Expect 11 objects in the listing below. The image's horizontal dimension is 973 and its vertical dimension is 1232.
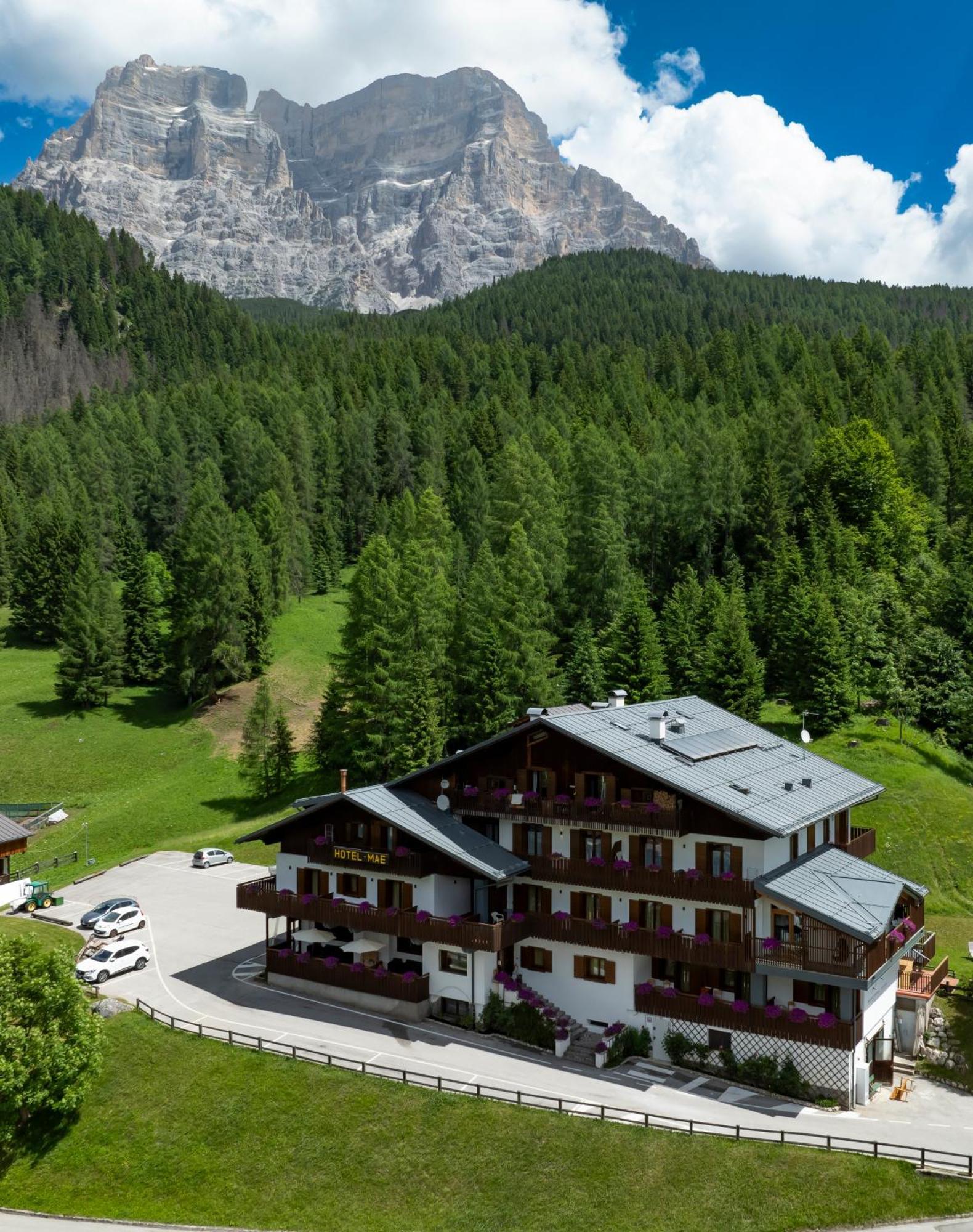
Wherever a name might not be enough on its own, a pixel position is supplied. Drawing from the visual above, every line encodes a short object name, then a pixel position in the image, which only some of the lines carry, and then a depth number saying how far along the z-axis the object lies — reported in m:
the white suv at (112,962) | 45.44
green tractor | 56.22
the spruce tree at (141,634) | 103.62
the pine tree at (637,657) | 76.50
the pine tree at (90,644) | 94.44
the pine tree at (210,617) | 95.38
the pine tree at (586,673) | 77.38
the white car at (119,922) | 50.78
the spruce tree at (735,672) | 75.62
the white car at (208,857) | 63.84
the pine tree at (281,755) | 75.69
